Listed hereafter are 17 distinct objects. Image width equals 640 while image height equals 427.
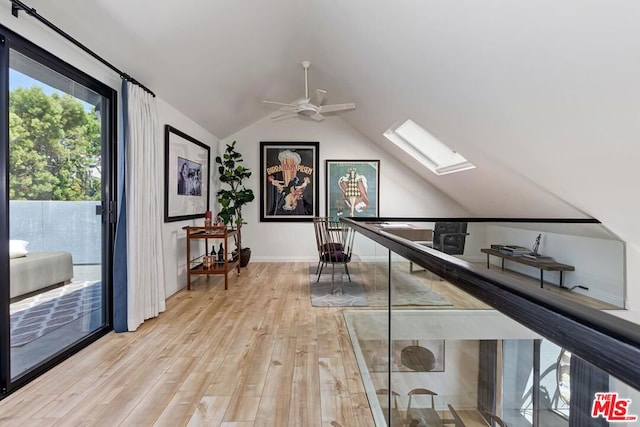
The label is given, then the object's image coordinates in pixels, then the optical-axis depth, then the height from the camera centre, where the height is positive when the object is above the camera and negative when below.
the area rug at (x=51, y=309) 2.01 -0.78
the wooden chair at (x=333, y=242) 3.87 -0.47
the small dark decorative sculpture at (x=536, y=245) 4.52 -0.54
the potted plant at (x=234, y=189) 5.20 +0.32
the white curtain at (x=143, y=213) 2.80 -0.07
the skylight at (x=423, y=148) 4.94 +0.99
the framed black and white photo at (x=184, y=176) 3.83 +0.41
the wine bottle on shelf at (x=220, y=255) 4.70 -0.75
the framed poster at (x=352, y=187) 6.11 +0.37
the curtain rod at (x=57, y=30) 1.79 +1.14
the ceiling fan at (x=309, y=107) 3.98 +1.28
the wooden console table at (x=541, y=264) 3.99 -0.75
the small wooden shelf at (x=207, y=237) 4.04 -0.40
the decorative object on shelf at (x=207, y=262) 4.24 -0.77
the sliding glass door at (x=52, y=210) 1.91 -0.04
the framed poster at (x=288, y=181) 6.06 +0.49
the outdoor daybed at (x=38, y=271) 1.96 -0.46
